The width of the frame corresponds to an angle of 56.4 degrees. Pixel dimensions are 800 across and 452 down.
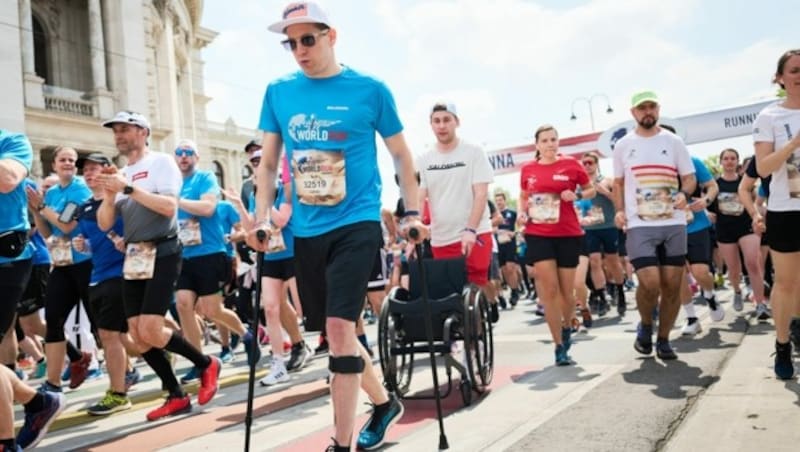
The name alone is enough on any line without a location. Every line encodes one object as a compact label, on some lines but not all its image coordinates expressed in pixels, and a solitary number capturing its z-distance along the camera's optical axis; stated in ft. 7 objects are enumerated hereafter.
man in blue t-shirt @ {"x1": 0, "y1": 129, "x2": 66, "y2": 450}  13.41
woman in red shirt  21.09
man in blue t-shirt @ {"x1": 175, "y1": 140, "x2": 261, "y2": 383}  23.24
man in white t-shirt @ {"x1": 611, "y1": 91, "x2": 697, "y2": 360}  20.36
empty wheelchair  16.08
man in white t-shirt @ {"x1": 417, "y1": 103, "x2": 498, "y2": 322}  20.16
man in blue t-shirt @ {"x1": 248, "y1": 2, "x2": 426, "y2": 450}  11.28
